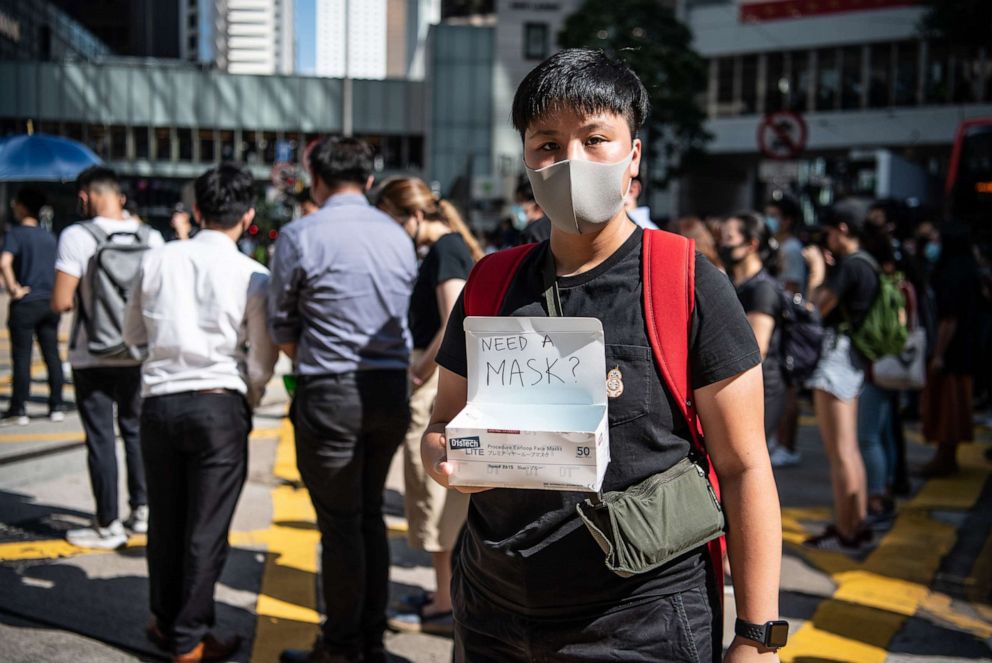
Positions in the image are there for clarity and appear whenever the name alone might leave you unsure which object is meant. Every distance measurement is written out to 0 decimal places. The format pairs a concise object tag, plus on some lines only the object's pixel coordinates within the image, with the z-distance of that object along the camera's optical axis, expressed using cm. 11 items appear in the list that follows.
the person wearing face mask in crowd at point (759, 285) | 539
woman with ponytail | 448
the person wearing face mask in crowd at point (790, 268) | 822
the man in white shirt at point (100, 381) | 566
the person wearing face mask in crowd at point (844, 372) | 595
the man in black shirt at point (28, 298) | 944
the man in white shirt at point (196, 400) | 403
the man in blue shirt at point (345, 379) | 401
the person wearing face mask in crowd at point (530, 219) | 417
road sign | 1355
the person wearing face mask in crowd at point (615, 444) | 199
